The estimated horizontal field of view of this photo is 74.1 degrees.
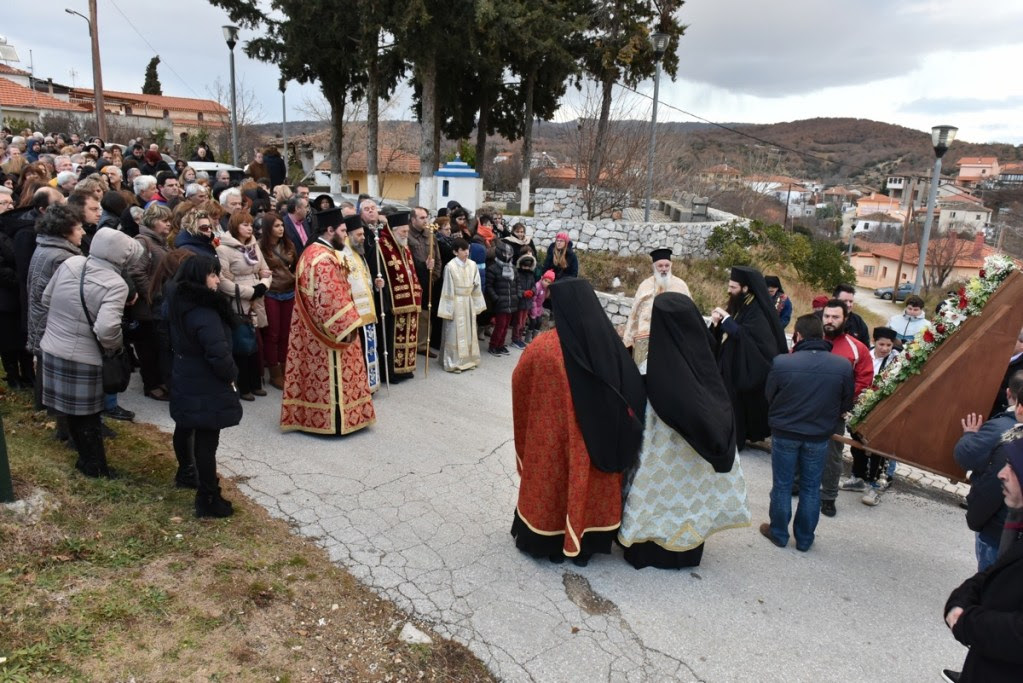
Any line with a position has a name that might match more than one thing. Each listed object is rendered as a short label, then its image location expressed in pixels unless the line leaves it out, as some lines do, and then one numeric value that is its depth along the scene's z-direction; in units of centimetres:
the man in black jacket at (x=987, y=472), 327
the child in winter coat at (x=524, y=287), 955
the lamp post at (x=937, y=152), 1205
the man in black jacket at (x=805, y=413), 440
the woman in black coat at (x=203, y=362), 395
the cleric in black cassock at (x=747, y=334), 554
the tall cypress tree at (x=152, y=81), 5892
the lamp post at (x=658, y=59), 1384
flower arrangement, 421
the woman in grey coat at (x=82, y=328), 432
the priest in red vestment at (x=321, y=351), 581
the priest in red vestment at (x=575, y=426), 383
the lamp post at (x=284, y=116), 3250
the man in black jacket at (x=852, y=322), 648
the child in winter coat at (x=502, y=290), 908
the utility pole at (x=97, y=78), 1913
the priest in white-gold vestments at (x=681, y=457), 379
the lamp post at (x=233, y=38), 1662
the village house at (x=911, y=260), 4030
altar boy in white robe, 834
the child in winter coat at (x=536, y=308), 1026
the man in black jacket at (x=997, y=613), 222
